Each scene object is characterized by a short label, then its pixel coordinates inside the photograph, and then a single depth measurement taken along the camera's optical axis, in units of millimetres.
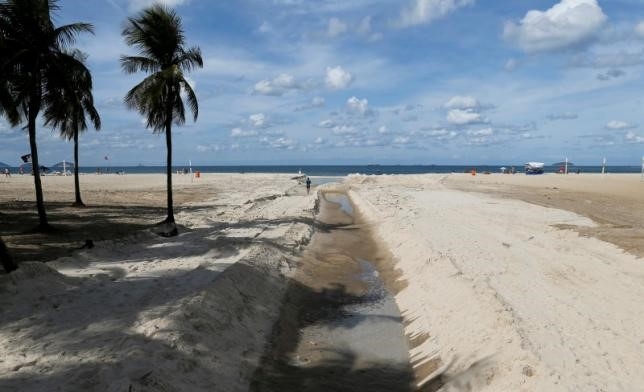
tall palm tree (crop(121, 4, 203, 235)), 19109
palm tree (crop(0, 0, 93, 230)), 15414
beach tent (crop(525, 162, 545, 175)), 96562
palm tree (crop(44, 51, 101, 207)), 17391
